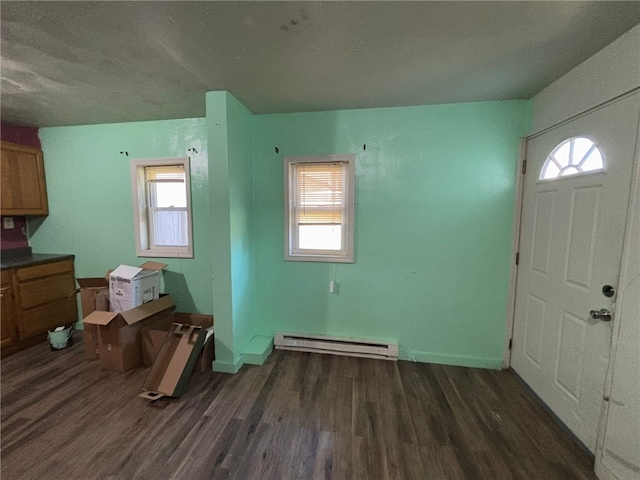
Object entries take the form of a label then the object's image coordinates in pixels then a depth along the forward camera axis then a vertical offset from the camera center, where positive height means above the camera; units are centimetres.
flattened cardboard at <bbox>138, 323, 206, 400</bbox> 207 -126
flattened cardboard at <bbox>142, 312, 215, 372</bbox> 238 -127
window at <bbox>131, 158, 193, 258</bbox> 295 +10
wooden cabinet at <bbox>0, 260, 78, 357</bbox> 261 -98
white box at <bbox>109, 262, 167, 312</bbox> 243 -70
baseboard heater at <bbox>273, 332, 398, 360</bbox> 260 -134
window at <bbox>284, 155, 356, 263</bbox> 262 +10
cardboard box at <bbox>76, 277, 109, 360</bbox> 251 -93
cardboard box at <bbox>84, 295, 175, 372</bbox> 233 -114
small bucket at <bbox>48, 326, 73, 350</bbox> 273 -133
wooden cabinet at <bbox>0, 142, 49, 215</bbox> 277 +39
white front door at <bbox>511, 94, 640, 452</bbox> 149 -27
